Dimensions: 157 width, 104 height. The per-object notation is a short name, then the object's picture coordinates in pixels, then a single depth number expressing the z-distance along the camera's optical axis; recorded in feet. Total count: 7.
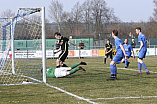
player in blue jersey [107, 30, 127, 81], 39.47
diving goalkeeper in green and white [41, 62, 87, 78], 42.13
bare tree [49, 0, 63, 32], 167.63
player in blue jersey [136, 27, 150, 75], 45.98
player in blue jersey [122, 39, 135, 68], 63.62
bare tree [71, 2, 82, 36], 176.14
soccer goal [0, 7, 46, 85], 39.03
